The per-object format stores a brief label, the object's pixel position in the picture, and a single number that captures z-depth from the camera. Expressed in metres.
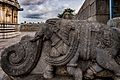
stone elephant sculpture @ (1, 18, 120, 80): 1.44
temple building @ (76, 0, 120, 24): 3.37
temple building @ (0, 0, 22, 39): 8.93
